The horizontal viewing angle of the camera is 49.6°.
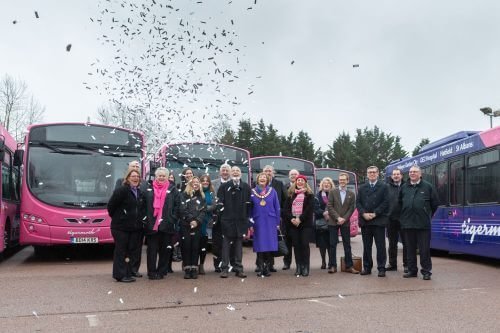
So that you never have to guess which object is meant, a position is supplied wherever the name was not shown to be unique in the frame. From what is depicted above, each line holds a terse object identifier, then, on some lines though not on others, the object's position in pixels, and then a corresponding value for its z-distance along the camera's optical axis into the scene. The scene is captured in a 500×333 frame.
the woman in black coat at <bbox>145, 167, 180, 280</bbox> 8.98
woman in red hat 9.60
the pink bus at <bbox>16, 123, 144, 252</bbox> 11.41
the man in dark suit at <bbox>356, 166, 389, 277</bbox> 9.61
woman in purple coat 9.45
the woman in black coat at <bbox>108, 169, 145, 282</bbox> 8.80
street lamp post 24.72
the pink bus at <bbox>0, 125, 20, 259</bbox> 11.53
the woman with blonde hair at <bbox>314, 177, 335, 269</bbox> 10.54
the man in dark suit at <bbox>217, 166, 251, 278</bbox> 9.38
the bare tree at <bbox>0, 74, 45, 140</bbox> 35.56
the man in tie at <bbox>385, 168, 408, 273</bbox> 10.29
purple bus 10.59
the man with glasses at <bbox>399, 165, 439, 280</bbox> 9.41
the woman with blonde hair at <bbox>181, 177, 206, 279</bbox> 9.09
